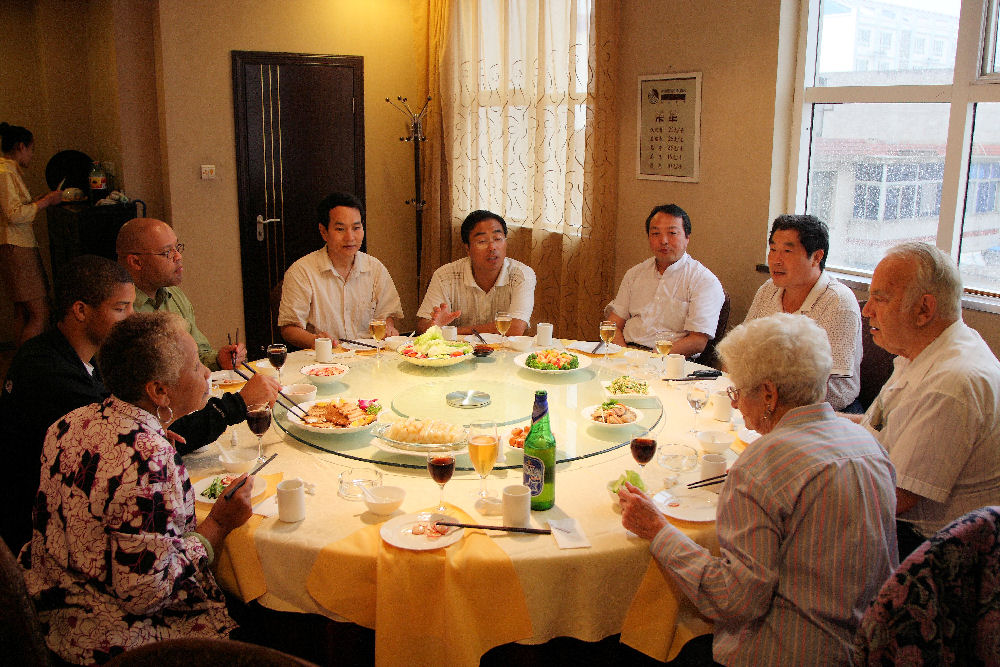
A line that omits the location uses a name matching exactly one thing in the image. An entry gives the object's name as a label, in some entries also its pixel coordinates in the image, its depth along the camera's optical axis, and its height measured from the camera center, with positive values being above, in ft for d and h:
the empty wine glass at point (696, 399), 8.04 -2.12
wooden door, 19.51 +0.55
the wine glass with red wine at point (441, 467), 6.15 -2.15
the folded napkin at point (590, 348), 10.92 -2.29
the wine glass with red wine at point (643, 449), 6.66 -2.17
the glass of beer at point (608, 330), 10.41 -1.92
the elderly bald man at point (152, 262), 10.00 -1.07
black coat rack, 20.25 +0.89
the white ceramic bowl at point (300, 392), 8.71 -2.31
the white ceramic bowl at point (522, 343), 10.98 -2.20
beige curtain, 16.11 +0.85
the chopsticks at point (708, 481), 6.83 -2.49
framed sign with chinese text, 14.60 +0.93
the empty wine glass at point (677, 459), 7.21 -2.47
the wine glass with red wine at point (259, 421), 7.30 -2.18
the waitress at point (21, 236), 18.45 -1.46
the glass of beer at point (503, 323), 10.76 -1.90
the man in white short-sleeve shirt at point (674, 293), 12.69 -1.78
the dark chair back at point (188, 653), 3.52 -2.05
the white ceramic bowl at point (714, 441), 7.48 -2.40
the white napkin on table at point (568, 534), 5.90 -2.58
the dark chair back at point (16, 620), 4.87 -2.64
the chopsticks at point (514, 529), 6.01 -2.54
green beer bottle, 6.34 -2.16
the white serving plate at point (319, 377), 9.45 -2.31
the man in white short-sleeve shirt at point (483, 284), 13.25 -1.75
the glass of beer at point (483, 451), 6.30 -2.09
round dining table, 5.74 -2.78
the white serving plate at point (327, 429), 7.53 -2.31
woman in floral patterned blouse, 5.45 -2.33
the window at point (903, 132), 11.20 +0.71
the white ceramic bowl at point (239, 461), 6.99 -2.46
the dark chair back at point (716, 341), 12.80 -2.50
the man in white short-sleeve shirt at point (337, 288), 12.62 -1.77
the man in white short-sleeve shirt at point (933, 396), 6.38 -1.70
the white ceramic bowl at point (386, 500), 6.23 -2.44
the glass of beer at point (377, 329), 10.51 -1.95
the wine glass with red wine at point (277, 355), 9.11 -1.98
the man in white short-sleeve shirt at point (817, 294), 10.31 -1.47
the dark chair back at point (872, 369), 10.69 -2.44
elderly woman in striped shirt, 5.29 -2.23
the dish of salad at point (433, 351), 9.89 -2.12
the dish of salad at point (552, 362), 9.80 -2.20
